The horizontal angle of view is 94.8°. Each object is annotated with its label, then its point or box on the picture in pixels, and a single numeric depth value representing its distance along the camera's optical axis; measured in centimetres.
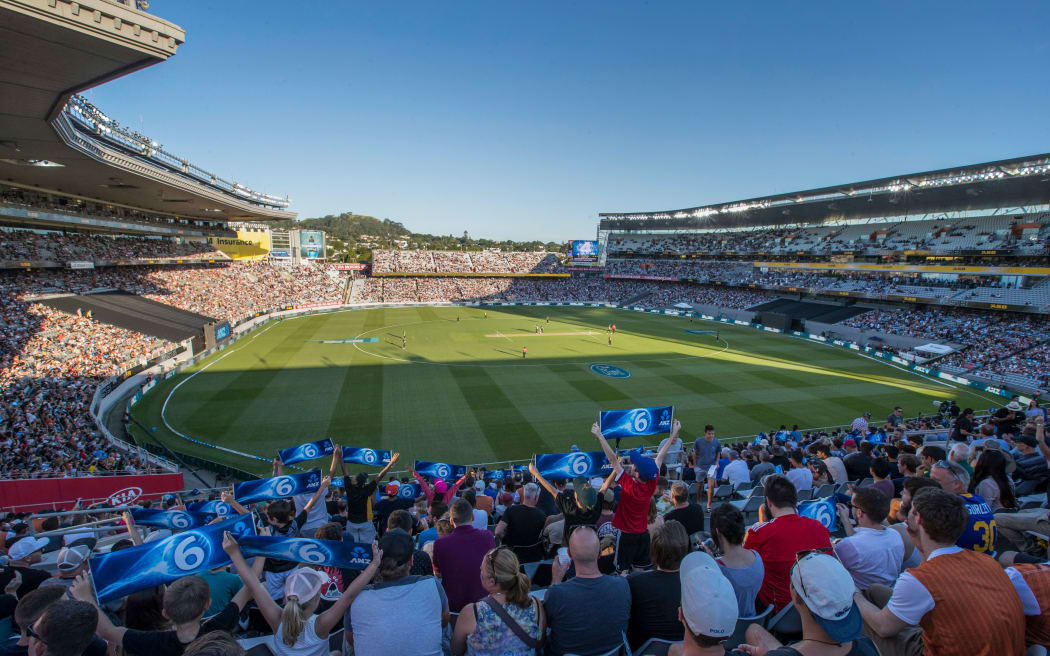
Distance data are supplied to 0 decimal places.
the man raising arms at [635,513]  516
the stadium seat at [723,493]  1033
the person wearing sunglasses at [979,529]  414
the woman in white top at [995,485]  598
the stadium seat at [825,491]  866
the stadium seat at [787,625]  344
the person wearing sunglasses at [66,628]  261
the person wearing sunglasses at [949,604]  295
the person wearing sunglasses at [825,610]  264
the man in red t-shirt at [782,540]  422
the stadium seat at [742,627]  386
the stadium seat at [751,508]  944
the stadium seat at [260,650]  360
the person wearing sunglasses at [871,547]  398
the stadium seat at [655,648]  352
